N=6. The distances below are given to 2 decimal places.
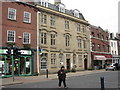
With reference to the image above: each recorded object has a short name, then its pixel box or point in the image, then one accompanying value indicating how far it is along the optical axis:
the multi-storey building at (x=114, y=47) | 40.92
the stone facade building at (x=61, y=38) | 21.69
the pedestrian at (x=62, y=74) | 10.78
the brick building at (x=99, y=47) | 31.88
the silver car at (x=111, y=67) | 29.66
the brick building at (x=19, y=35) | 17.75
